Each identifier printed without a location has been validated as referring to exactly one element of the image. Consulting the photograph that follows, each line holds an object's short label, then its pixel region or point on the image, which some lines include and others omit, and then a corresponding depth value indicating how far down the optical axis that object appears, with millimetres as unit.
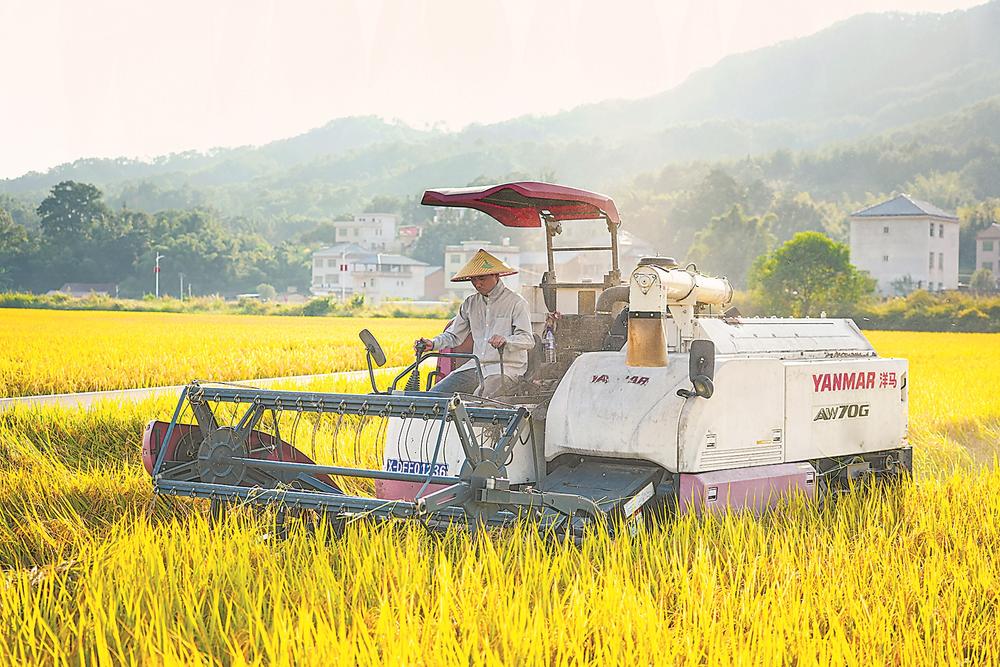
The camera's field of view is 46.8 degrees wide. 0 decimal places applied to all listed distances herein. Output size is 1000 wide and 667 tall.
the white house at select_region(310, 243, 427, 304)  121000
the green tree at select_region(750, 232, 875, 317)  61875
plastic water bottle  8297
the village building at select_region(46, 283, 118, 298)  95062
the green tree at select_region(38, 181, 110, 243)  96625
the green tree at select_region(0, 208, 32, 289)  92312
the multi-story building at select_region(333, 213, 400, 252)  161375
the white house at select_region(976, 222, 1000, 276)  111188
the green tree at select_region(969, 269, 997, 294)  93062
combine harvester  6523
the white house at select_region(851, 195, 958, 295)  94312
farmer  7914
